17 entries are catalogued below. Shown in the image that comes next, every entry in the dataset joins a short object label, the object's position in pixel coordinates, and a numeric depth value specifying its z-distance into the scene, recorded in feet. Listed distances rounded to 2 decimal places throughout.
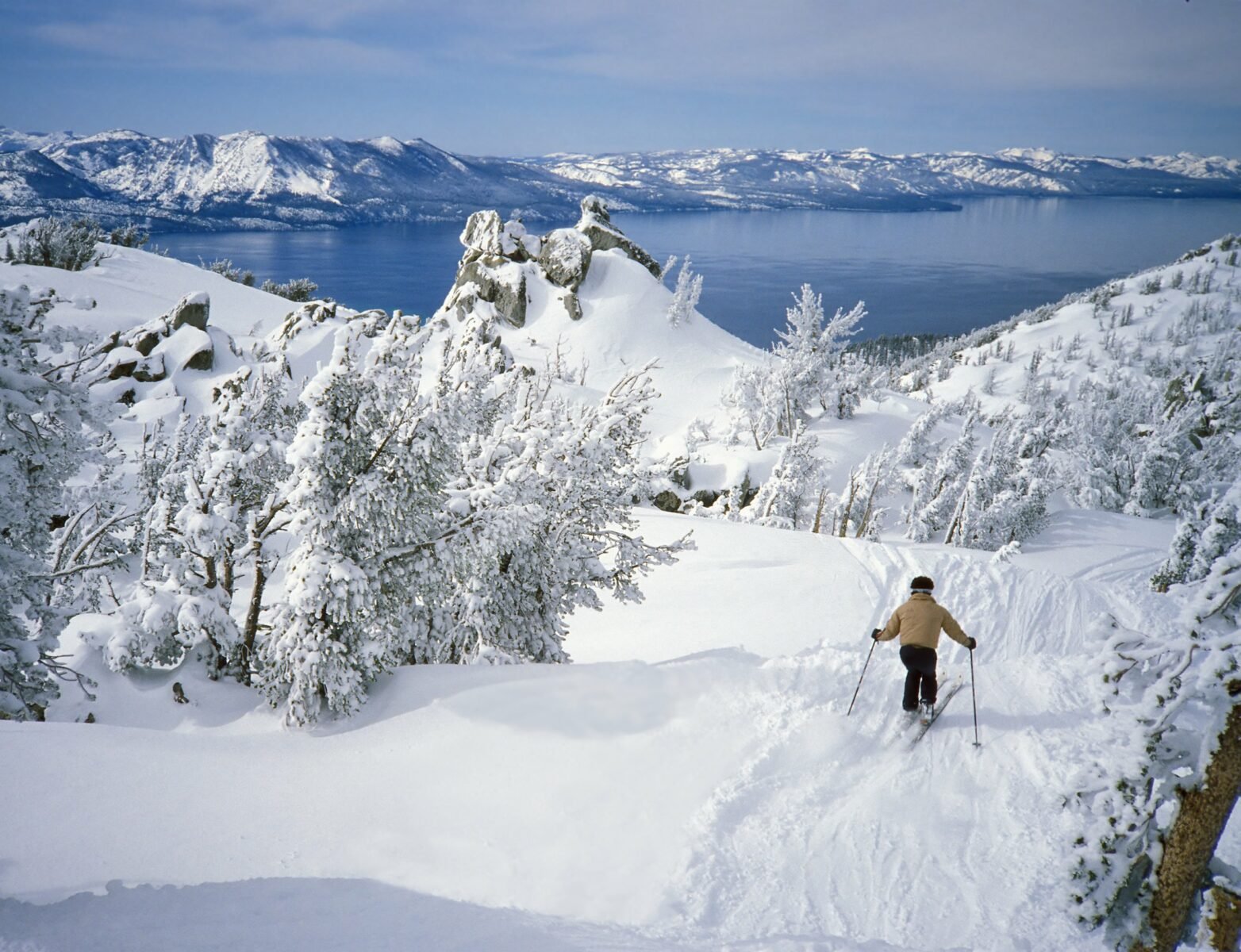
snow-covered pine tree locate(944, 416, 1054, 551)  101.24
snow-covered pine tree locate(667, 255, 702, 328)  194.08
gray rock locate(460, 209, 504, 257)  194.59
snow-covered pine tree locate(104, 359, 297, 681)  34.12
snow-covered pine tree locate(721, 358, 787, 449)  132.77
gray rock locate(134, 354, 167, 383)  114.11
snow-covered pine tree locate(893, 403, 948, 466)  131.54
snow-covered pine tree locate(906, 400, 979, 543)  114.01
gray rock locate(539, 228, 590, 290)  193.36
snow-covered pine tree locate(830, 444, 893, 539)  104.83
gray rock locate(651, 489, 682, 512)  118.62
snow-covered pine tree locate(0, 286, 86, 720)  28.68
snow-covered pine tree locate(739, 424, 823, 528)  102.83
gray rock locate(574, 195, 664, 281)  207.62
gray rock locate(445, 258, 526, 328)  185.16
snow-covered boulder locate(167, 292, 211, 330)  123.34
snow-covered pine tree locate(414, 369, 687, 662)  37.32
